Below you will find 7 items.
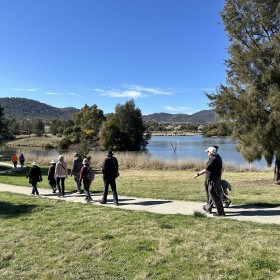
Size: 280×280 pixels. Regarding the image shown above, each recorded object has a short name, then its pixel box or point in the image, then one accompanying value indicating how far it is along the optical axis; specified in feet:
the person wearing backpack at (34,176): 47.24
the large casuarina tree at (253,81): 55.01
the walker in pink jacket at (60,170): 46.34
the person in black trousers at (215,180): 28.40
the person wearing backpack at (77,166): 48.24
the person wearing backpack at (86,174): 40.88
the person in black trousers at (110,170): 36.42
